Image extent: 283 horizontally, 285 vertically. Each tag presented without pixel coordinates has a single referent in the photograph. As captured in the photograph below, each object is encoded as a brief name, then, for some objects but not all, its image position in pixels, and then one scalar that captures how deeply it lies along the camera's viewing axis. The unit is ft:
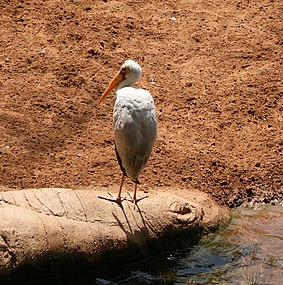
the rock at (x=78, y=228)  37.96
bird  43.50
